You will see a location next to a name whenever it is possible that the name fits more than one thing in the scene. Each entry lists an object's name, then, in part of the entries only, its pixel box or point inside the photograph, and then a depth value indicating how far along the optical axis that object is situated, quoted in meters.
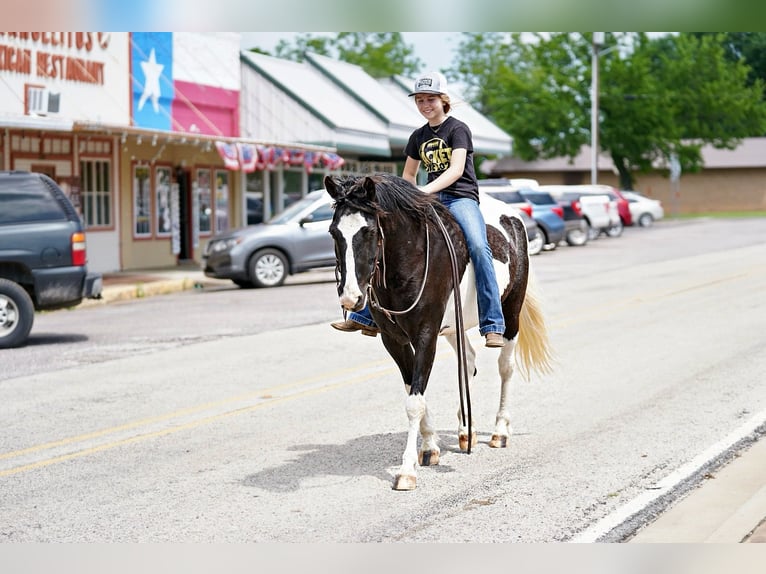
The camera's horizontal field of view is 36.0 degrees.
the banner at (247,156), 27.81
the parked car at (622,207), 44.81
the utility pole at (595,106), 53.97
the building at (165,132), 25.42
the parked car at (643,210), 54.41
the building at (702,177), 78.56
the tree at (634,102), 65.44
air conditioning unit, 25.11
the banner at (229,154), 27.13
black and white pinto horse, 6.85
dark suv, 14.98
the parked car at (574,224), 37.78
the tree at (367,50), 78.44
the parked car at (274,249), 24.02
